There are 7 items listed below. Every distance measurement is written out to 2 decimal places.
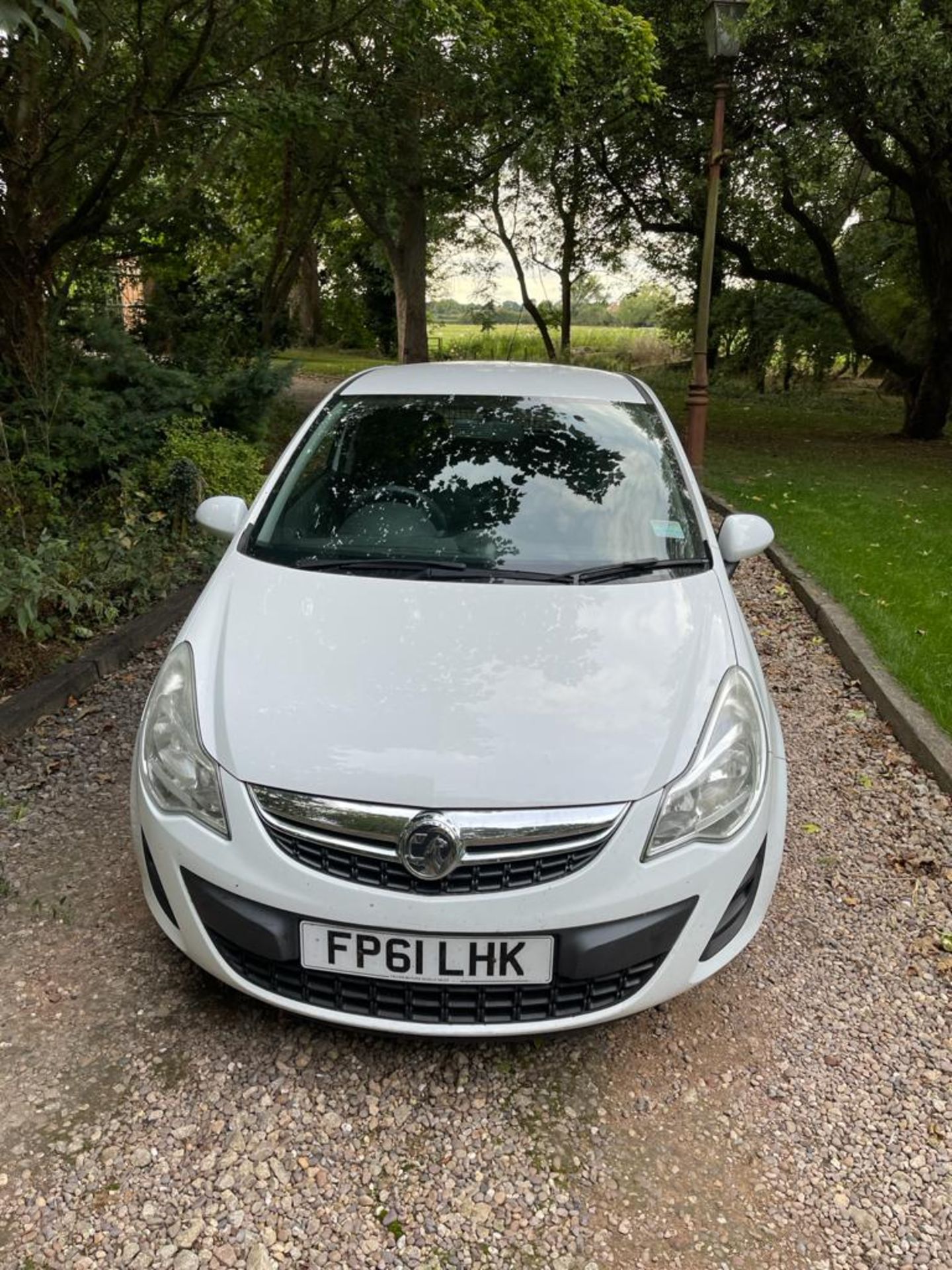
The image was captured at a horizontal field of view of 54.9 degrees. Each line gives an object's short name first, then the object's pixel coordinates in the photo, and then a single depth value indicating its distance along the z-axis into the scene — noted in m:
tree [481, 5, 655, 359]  9.64
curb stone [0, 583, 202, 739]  4.08
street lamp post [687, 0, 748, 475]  7.91
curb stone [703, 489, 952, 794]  3.96
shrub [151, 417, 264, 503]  7.09
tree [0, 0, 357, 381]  5.99
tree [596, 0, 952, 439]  8.78
